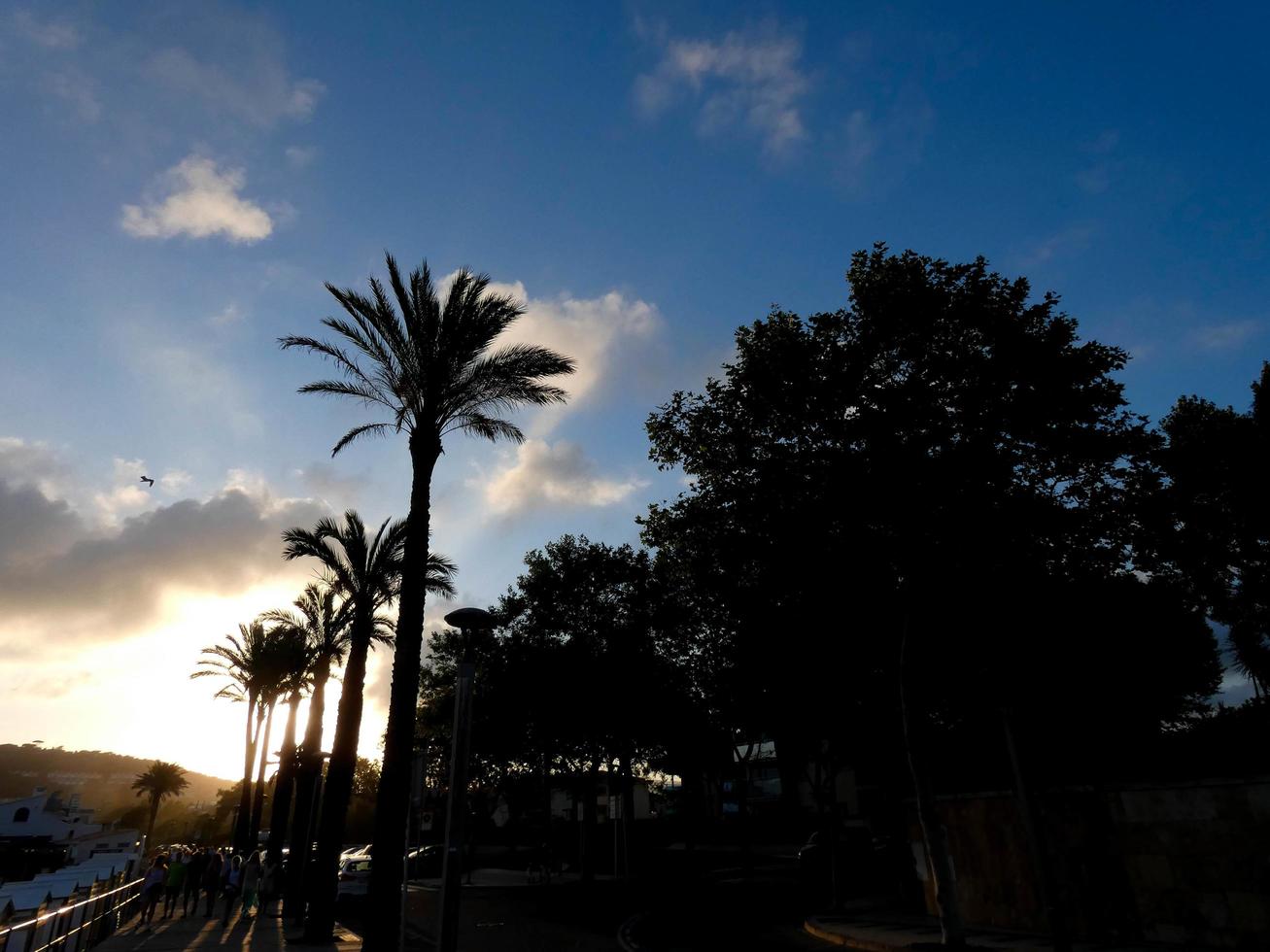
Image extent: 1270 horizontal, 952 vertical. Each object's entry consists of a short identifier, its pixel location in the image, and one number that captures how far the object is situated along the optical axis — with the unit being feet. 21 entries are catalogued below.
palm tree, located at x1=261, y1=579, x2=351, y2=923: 75.20
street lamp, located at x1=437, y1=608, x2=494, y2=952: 31.42
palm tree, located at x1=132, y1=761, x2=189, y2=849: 293.02
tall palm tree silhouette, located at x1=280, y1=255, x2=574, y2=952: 48.11
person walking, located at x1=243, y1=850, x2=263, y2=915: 74.64
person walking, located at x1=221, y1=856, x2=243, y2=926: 76.89
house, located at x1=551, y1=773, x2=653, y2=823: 192.65
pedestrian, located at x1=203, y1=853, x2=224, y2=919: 81.25
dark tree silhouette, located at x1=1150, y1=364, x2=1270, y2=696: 98.73
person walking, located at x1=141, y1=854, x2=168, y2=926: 72.54
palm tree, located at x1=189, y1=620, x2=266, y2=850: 143.33
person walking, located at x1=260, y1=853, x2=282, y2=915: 81.88
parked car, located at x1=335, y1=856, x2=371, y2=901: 83.18
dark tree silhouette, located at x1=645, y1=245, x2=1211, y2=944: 51.16
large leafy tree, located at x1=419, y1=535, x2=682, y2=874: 116.16
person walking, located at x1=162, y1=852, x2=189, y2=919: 80.07
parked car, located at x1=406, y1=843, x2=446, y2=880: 129.59
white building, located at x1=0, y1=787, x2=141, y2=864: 248.32
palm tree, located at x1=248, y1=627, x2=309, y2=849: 133.08
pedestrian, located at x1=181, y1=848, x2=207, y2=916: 82.82
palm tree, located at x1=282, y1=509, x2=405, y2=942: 56.59
